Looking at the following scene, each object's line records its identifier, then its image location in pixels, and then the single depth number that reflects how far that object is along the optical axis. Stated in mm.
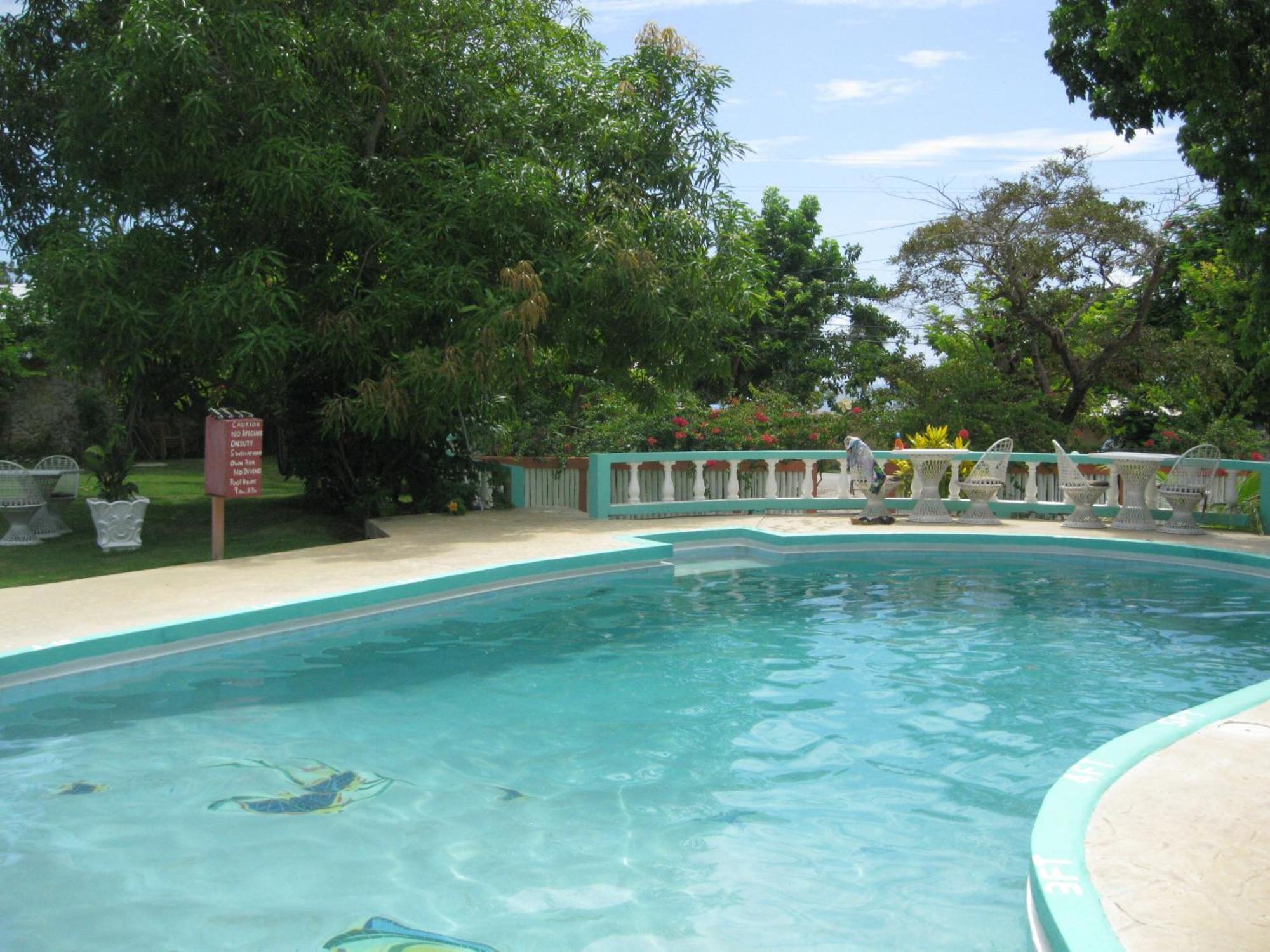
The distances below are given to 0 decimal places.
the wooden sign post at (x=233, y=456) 10562
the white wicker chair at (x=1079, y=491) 13633
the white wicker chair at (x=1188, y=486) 13133
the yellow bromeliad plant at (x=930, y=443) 15367
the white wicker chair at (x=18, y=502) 12281
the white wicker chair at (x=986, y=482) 13945
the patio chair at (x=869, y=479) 13789
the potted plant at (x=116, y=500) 11820
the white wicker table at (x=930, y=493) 14195
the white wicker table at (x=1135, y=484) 13297
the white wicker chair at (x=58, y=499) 12930
